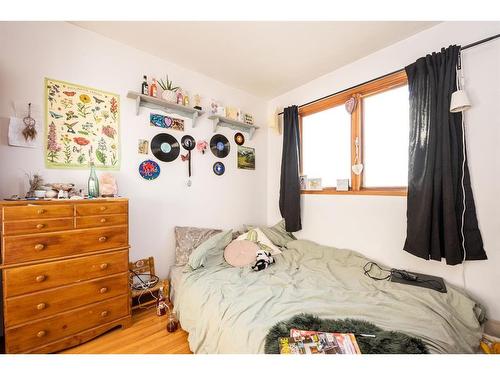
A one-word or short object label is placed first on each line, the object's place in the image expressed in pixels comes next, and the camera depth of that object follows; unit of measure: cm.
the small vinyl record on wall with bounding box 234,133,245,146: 279
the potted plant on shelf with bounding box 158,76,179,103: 209
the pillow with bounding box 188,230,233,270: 190
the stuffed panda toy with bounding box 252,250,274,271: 193
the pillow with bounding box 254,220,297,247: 252
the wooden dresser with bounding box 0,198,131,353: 121
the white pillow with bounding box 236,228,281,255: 233
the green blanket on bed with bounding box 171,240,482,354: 114
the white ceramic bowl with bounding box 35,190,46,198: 138
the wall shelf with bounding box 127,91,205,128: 194
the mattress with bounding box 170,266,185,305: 186
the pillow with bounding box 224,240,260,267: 205
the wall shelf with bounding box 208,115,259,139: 250
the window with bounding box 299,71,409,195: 197
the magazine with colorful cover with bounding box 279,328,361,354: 95
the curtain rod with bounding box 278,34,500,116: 144
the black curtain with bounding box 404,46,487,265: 152
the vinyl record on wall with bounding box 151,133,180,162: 212
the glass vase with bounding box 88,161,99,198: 163
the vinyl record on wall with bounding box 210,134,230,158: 255
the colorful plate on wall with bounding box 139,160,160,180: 204
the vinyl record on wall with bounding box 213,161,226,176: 259
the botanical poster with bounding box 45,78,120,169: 162
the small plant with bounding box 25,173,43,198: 142
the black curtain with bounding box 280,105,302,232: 262
